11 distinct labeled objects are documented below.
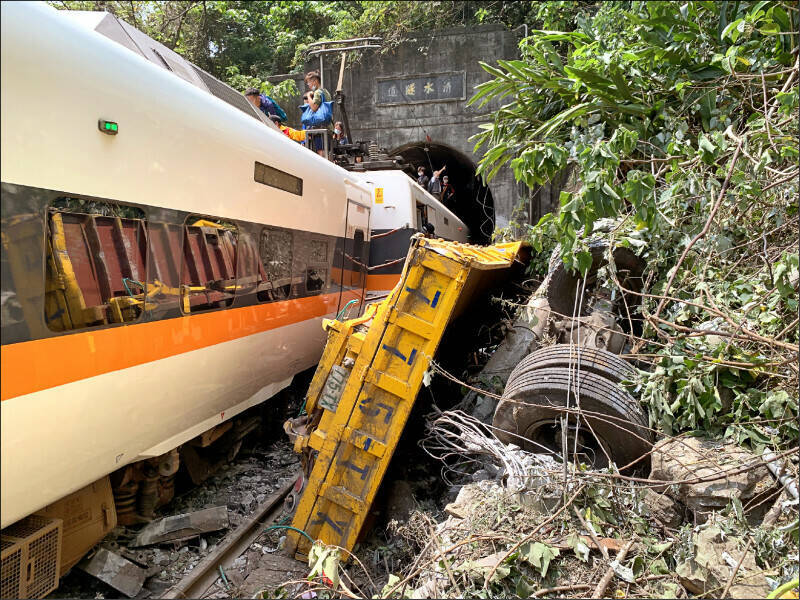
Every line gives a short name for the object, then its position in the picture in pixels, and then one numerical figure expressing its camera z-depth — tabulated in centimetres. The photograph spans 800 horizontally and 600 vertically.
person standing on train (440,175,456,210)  1393
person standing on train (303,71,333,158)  839
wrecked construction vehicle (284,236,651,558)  366
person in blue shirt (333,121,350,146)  883
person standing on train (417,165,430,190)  1228
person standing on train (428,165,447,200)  1265
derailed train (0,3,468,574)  231
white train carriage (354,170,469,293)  762
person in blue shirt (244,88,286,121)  753
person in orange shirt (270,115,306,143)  782
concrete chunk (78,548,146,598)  344
